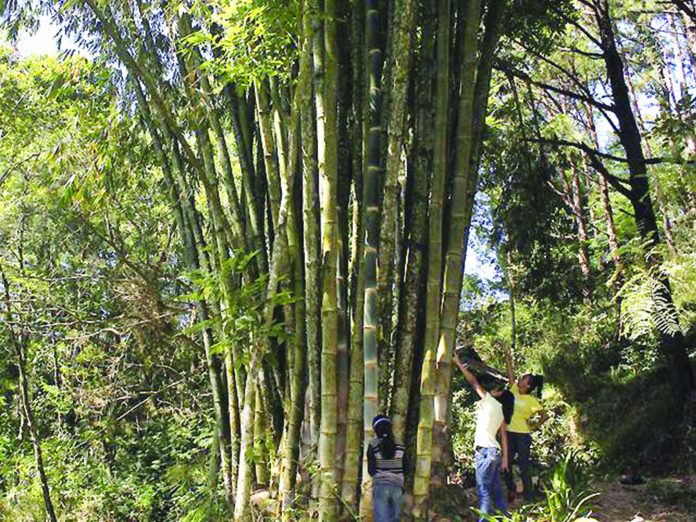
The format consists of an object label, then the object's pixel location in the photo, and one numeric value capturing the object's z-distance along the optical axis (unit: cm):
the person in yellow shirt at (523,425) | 487
